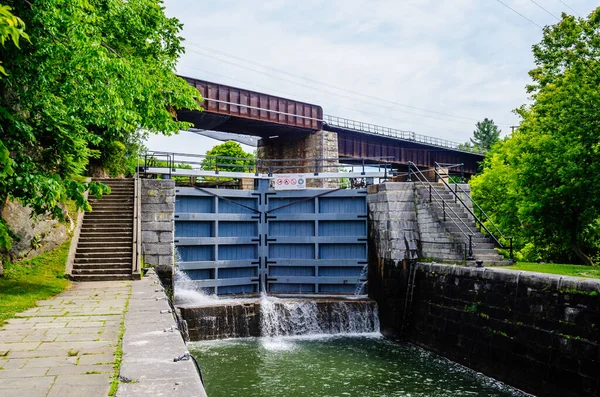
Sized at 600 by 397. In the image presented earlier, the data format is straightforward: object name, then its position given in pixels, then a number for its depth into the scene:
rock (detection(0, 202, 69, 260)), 11.35
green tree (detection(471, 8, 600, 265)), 14.62
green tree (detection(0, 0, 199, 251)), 7.71
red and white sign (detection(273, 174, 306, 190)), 16.02
